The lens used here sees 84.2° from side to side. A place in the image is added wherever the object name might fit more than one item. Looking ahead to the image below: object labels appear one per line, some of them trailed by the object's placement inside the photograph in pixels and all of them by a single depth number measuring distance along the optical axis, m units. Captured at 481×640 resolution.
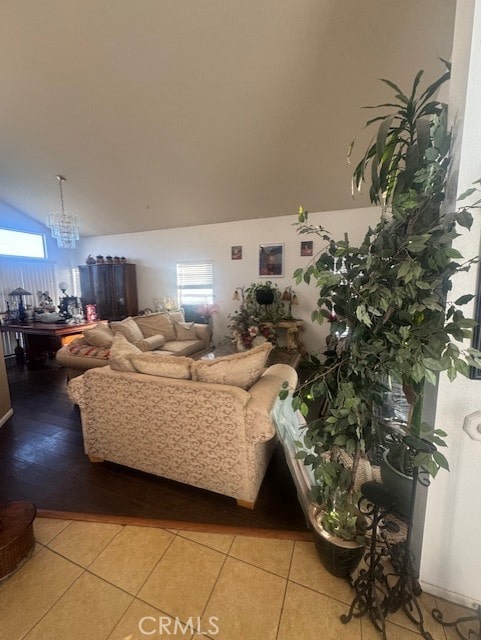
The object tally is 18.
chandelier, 4.12
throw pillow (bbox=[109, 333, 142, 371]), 1.90
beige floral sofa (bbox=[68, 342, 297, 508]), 1.58
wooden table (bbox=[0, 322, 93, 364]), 4.03
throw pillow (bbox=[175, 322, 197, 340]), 4.36
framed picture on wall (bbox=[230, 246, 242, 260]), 5.03
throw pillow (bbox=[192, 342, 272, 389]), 1.71
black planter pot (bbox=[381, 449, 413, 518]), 1.07
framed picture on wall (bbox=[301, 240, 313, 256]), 4.61
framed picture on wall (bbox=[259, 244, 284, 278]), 4.78
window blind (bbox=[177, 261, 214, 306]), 5.34
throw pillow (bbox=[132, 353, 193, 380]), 1.77
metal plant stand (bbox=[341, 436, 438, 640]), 1.04
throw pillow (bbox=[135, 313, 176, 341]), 4.12
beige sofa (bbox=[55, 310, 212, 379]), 3.12
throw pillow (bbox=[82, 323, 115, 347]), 3.17
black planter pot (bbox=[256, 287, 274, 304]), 4.39
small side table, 4.29
